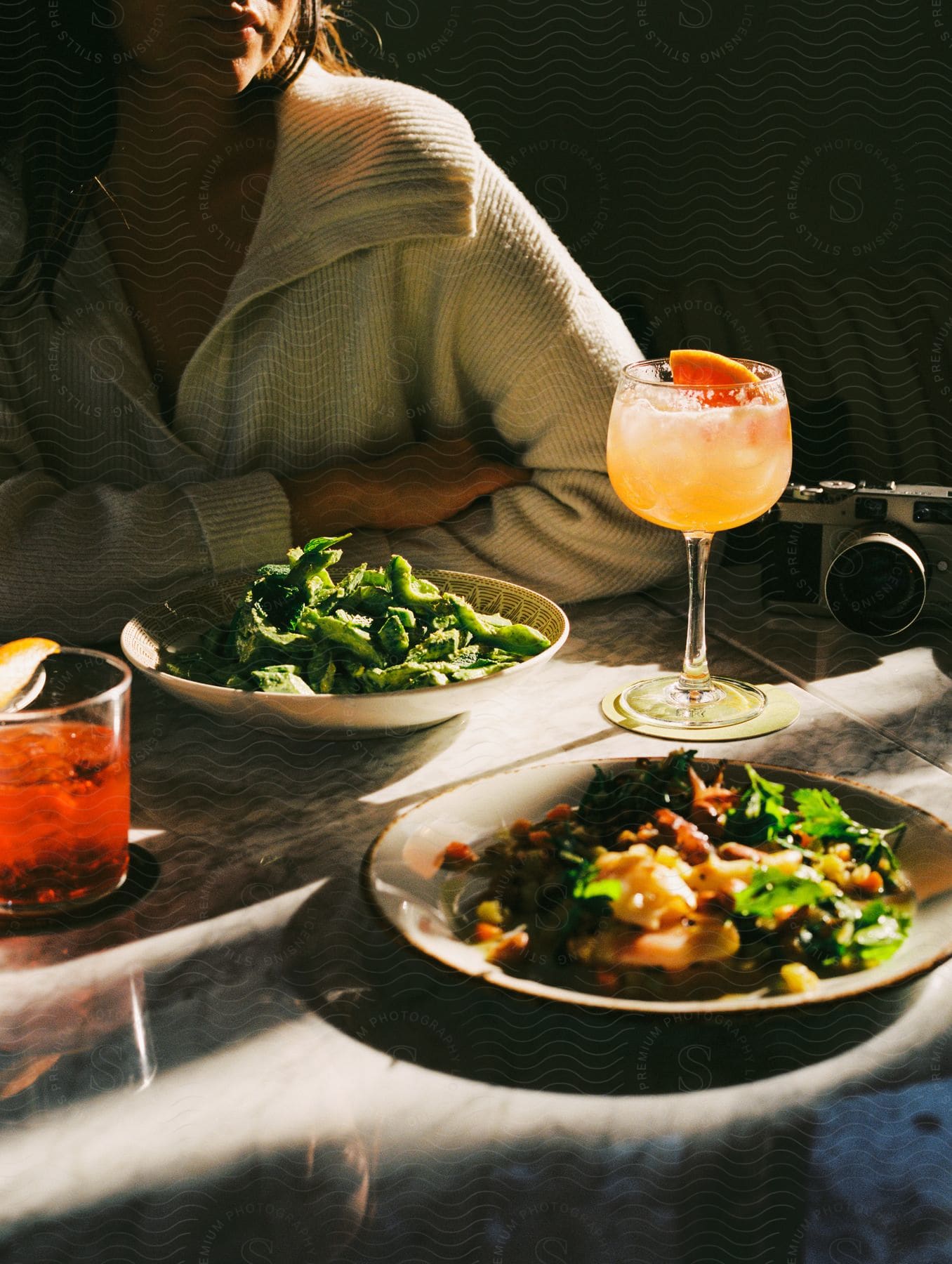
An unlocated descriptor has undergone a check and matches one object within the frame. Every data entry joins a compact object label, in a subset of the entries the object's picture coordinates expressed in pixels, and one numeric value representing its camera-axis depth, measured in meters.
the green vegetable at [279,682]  0.82
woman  1.16
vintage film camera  1.06
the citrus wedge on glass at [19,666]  0.72
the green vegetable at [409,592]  0.94
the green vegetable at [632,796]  0.68
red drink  0.64
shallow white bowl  0.80
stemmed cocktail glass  0.91
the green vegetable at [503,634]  0.93
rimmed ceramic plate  0.54
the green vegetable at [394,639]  0.88
